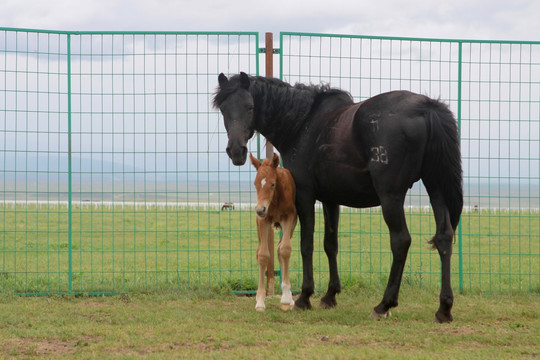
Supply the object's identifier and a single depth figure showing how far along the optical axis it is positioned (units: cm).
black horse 1209
